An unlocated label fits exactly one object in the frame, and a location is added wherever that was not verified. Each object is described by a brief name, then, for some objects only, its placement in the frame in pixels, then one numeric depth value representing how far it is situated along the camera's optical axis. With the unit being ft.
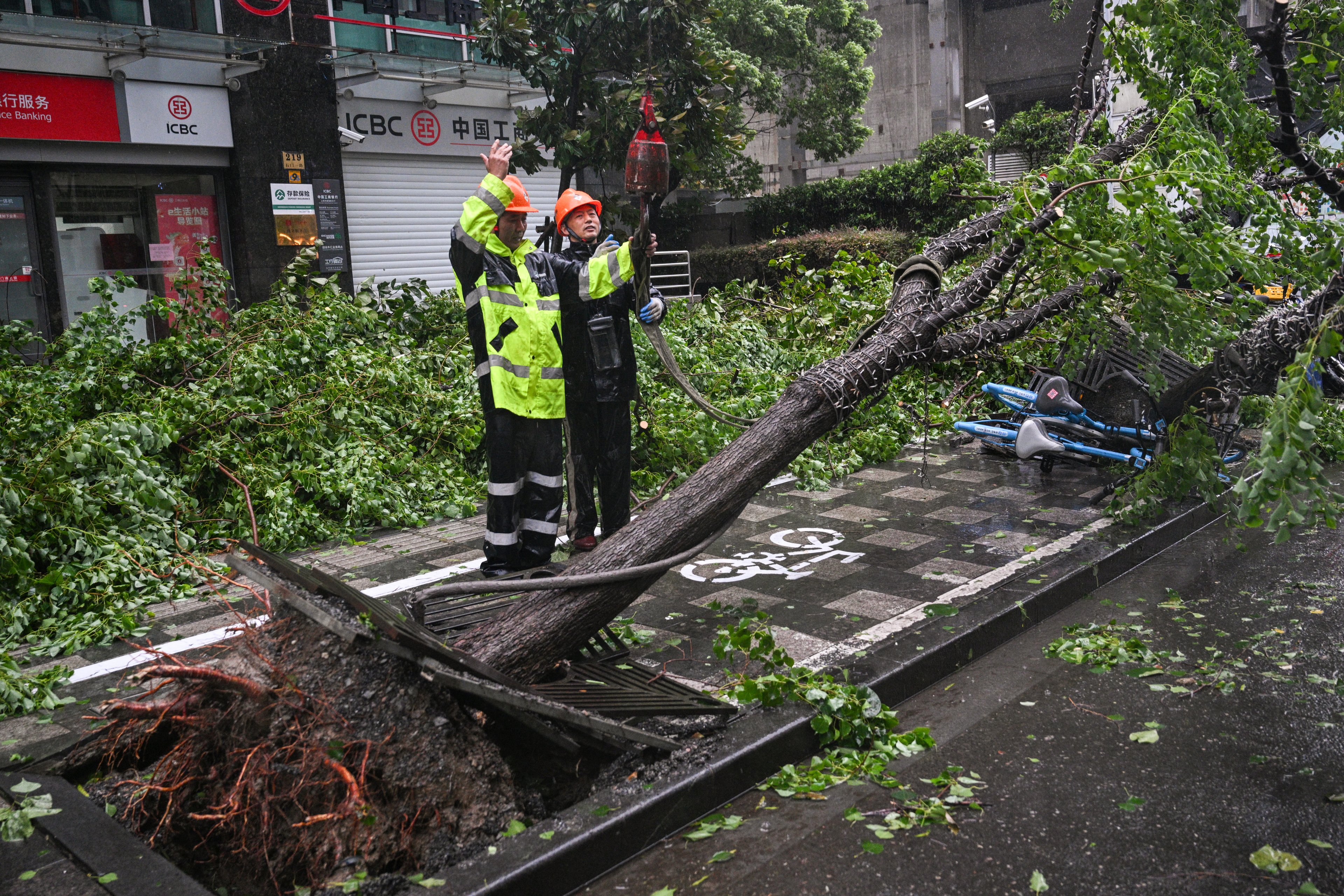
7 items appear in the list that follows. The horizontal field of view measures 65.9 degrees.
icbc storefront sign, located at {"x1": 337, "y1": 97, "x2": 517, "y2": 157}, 47.98
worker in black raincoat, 18.61
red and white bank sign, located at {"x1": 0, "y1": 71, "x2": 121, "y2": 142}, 36.06
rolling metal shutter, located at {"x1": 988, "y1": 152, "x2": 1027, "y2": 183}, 81.25
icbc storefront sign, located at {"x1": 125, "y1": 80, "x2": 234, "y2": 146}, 39.17
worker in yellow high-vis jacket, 16.67
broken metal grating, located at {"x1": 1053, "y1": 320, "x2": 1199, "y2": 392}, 24.59
